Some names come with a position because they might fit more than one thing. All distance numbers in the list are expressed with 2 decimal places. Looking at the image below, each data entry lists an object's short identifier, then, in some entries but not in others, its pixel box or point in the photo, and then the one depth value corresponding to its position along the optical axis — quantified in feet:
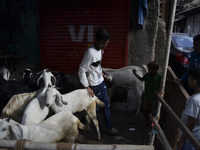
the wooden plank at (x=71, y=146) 5.09
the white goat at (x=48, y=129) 6.63
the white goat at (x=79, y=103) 10.28
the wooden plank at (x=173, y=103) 9.14
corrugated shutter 17.48
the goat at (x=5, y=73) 16.20
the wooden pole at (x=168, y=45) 7.68
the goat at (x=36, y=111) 8.46
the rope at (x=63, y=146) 5.29
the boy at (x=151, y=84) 12.50
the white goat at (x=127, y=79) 15.77
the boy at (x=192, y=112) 6.31
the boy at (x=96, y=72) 10.23
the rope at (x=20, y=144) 5.33
